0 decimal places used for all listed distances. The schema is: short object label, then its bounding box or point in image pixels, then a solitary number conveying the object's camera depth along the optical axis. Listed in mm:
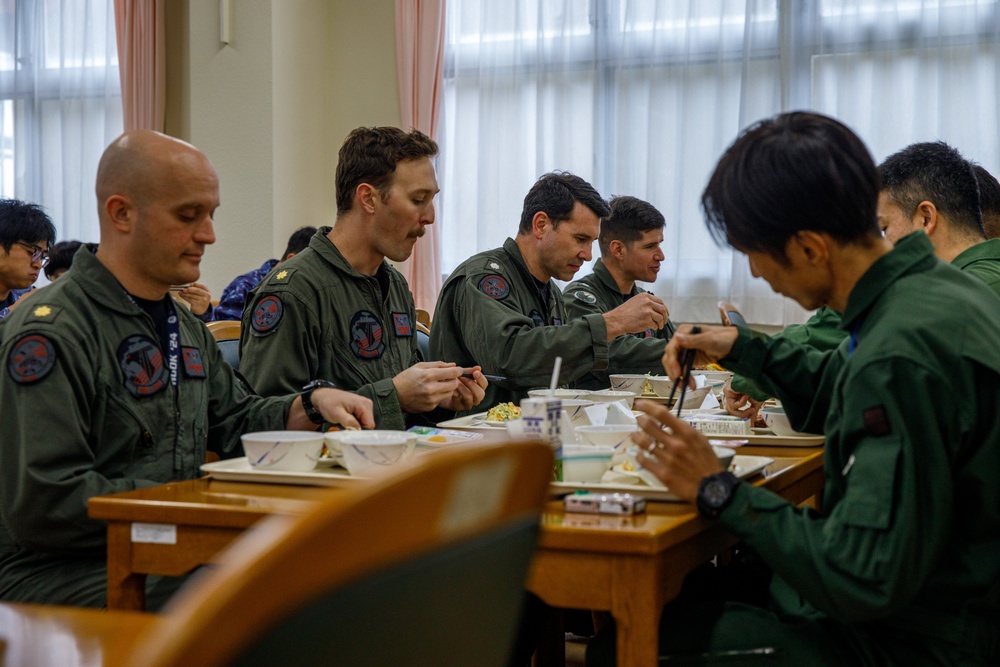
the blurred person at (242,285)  4668
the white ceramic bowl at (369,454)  1380
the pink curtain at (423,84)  5422
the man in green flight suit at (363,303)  2098
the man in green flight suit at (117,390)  1481
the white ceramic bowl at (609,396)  2277
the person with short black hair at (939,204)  2432
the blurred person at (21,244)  3650
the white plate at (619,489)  1280
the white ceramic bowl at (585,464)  1353
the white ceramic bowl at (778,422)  1927
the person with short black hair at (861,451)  1100
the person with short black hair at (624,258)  4000
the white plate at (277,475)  1359
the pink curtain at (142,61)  5637
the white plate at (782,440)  1865
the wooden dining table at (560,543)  1101
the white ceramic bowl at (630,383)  2727
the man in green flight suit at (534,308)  2768
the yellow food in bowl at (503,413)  2100
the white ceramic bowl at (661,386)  2645
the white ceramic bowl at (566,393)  2082
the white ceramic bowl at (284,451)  1418
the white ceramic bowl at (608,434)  1488
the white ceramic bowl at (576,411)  1934
